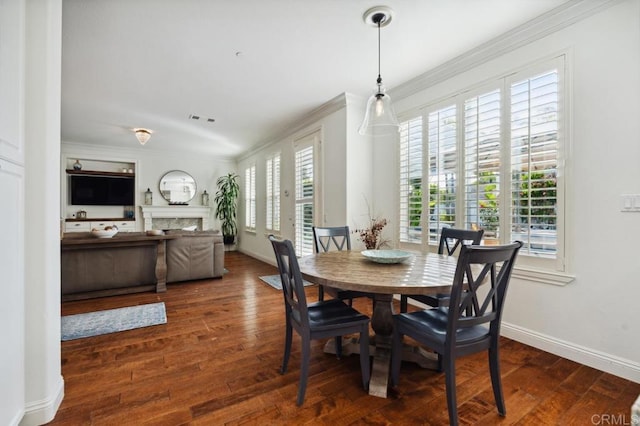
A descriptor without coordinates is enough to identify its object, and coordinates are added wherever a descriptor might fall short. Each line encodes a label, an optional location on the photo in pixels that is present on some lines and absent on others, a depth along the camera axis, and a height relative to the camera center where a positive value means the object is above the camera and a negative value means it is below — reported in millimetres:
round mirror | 7148 +640
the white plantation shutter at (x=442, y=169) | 2902 +451
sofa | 4191 -658
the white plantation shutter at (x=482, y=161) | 2551 +474
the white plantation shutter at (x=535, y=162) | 2207 +409
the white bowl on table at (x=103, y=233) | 3699 -273
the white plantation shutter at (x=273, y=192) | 5691 +406
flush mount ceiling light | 5062 +1379
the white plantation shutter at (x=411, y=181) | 3242 +371
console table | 3512 -683
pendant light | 2121 +811
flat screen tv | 6406 +488
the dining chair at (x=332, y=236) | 2178 -304
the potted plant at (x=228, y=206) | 7461 +162
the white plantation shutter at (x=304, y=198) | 4527 +228
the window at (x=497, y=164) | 2227 +446
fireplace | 6871 -121
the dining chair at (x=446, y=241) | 2109 -240
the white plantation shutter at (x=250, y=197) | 6895 +379
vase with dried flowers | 2920 -251
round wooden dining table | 1454 -356
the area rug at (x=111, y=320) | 2596 -1073
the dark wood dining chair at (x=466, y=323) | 1362 -620
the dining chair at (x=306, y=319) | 1613 -643
